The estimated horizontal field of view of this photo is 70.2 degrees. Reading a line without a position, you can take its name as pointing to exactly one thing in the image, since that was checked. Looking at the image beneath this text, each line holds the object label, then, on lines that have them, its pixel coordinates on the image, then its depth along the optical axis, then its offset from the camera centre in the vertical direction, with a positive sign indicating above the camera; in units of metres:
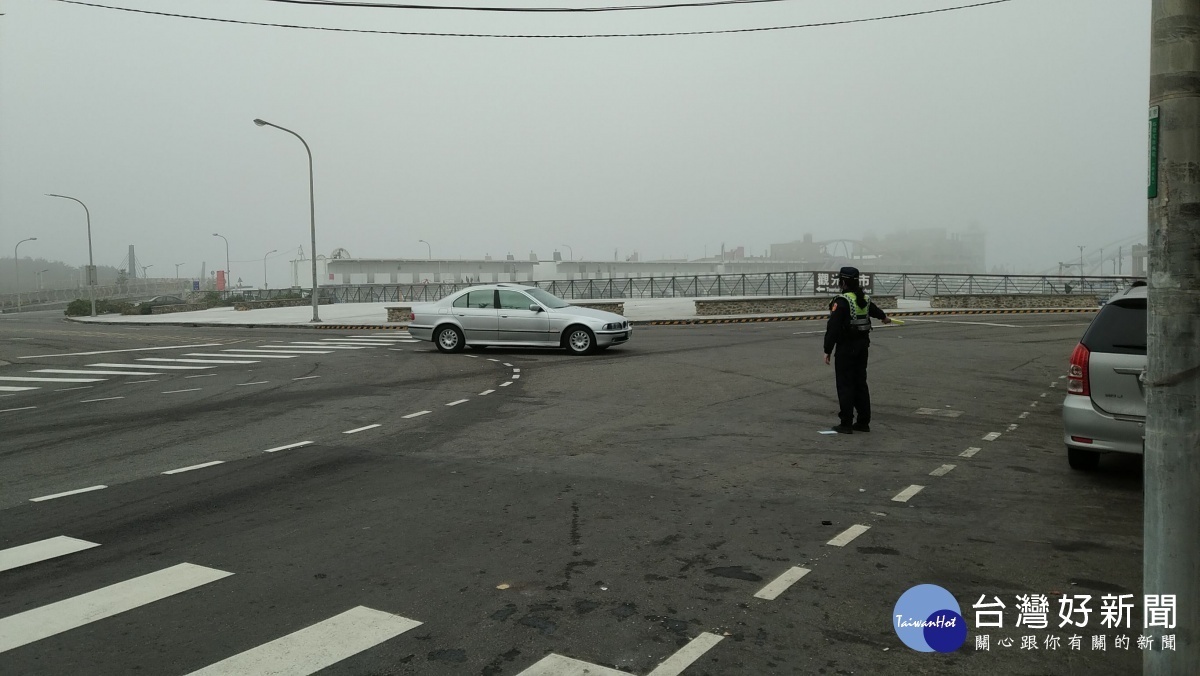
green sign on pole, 3.03 +0.46
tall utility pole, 2.95 -0.13
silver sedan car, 18.80 -0.61
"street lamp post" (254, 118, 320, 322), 38.06 +3.69
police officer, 9.38 -0.64
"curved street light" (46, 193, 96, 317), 52.56 +1.48
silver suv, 6.63 -0.77
